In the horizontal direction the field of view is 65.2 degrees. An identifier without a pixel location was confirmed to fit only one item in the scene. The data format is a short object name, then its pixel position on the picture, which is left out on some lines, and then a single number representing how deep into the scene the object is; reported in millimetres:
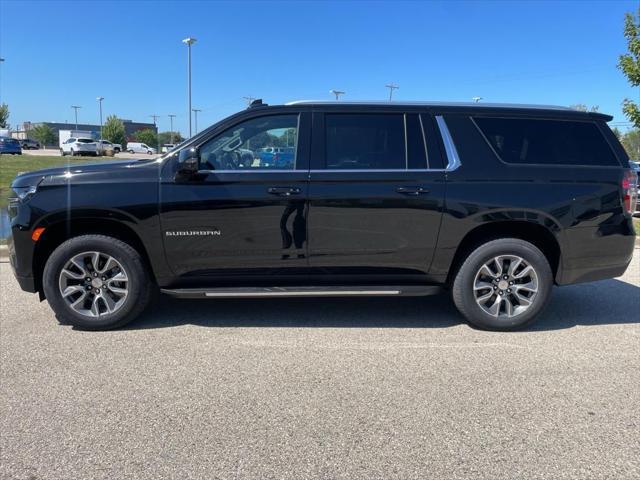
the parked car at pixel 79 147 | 46438
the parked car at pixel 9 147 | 40688
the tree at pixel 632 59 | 9523
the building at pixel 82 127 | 113038
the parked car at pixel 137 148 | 67188
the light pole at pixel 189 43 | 34550
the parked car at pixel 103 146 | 48650
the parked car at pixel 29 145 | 68812
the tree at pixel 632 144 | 60875
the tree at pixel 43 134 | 92575
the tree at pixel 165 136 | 119050
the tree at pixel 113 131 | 80438
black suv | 4219
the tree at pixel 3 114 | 60062
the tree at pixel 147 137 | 95256
